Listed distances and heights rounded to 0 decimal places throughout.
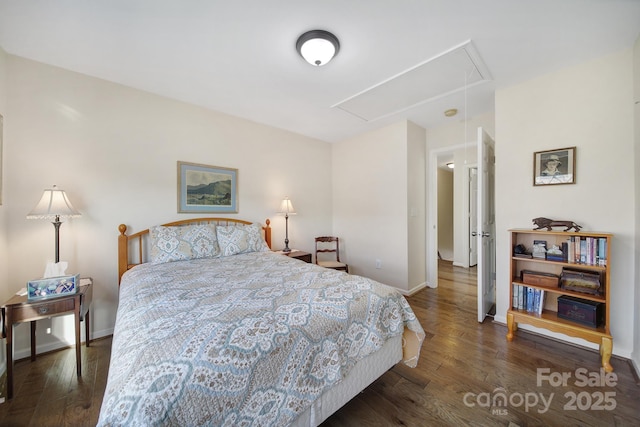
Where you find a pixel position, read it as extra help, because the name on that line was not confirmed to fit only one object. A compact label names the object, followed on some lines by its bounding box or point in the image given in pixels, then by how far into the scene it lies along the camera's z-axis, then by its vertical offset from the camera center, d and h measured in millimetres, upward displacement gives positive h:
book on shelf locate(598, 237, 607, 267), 1888 -319
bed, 791 -548
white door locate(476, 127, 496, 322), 2520 -161
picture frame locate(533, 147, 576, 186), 2146 +427
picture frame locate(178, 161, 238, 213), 2783 +317
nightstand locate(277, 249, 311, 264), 3289 -585
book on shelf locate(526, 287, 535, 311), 2275 -829
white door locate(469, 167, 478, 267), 4612 +7
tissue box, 1672 -527
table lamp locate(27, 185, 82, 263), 1817 +55
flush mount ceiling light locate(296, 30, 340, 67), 1729 +1262
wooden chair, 3688 -594
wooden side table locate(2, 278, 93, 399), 1576 -679
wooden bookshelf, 1836 -688
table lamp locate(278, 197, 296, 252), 3473 +66
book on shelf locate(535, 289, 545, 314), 2211 -846
